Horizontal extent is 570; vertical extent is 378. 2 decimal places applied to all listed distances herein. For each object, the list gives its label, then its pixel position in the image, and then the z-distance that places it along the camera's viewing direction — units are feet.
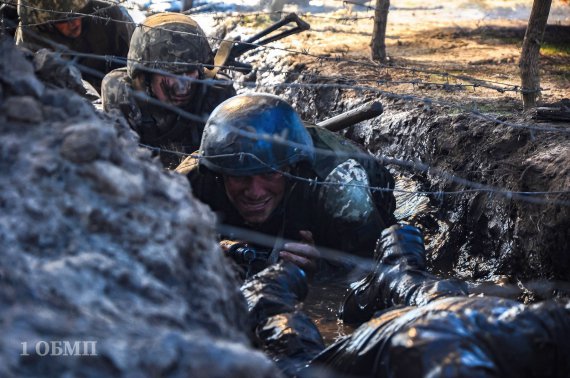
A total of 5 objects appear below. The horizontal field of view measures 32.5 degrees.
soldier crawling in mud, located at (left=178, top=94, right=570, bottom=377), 10.04
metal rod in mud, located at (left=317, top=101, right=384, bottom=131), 21.09
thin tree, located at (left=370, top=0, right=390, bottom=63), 31.68
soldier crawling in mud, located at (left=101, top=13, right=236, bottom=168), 25.09
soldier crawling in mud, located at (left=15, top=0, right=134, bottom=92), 27.78
